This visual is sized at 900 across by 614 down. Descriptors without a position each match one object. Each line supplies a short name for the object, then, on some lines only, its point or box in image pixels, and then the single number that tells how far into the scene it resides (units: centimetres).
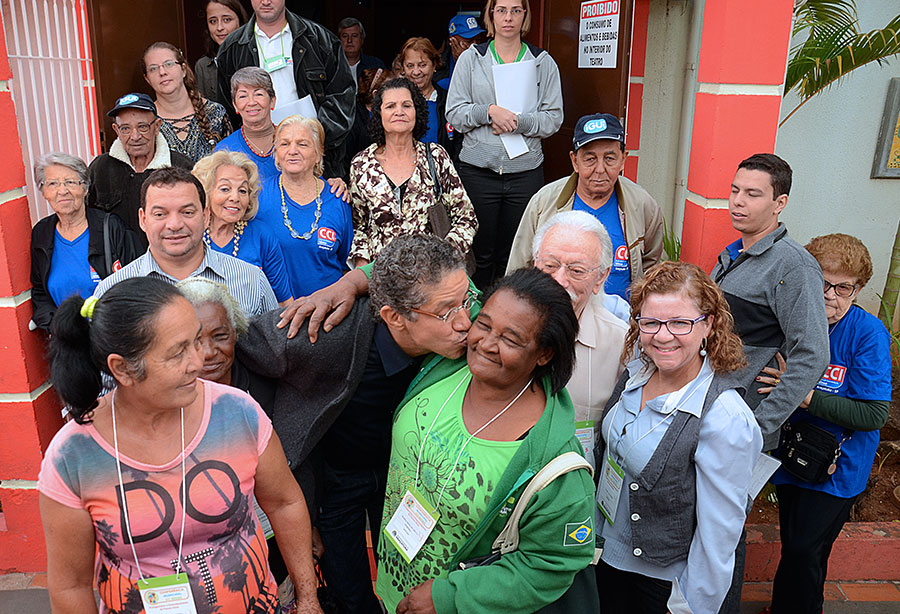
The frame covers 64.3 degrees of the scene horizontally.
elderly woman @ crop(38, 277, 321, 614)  196
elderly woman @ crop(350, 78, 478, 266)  421
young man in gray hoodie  306
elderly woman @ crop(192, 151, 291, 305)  363
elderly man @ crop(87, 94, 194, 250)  400
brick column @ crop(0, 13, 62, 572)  356
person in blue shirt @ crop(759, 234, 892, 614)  325
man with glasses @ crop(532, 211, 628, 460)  289
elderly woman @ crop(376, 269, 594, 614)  209
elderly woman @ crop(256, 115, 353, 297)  402
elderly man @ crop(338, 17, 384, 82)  634
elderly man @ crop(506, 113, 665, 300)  393
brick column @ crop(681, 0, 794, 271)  389
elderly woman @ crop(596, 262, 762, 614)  246
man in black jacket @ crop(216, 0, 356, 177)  476
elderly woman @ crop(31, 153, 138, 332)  364
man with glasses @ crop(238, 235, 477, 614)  244
